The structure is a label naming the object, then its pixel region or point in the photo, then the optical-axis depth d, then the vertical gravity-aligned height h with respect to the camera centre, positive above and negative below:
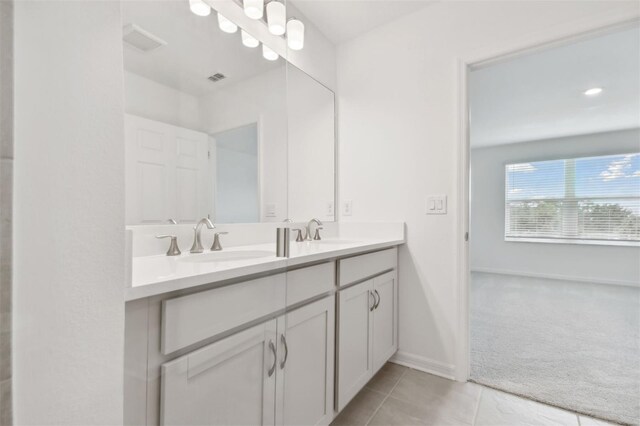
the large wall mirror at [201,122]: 0.97 +0.37
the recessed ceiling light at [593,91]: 2.99 +1.27
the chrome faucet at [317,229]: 1.99 -0.11
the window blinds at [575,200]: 4.30 +0.22
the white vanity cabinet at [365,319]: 1.36 -0.57
